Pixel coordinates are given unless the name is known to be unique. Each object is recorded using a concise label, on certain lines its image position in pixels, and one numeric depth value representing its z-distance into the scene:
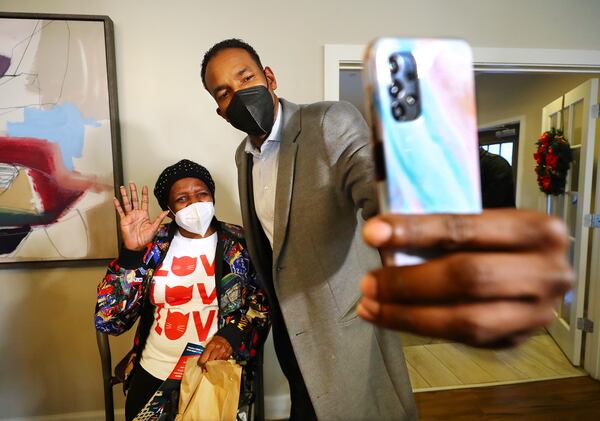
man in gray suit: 0.70
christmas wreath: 2.37
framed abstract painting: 1.41
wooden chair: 1.25
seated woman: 1.12
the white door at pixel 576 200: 2.06
